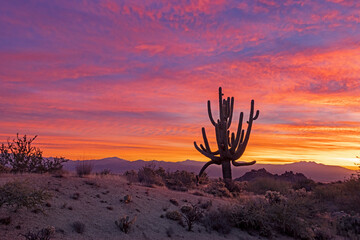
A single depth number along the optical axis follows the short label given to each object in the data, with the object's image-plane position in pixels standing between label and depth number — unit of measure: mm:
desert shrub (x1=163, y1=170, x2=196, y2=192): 21109
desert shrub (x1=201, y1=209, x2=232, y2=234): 13164
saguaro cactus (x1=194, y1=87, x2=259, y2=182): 24906
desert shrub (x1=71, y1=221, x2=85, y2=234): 10102
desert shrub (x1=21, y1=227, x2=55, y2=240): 8602
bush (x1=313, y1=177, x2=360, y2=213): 22281
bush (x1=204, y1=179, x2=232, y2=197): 20578
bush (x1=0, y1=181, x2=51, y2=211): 10008
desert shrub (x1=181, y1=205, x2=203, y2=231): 12797
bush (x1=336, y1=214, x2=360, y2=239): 15930
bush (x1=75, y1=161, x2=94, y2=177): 16719
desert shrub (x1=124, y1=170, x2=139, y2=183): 20094
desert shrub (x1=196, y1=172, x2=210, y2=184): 25750
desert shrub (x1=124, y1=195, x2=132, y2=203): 13508
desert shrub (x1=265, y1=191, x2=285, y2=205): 16264
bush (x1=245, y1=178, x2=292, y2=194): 27288
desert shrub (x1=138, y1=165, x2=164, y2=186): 19688
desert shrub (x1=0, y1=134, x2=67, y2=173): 17219
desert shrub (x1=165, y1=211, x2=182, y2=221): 13125
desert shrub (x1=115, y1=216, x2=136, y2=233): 11000
